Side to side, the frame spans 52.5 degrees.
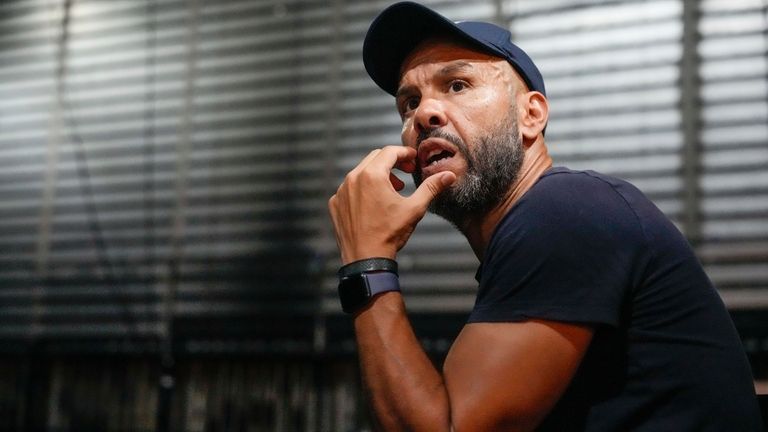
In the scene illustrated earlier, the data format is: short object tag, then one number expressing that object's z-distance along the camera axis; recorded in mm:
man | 1186
